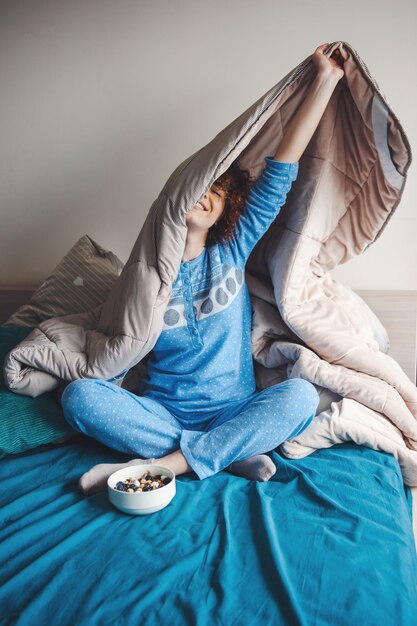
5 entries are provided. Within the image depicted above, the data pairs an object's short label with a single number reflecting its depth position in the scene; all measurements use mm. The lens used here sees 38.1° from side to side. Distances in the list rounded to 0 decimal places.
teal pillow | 1423
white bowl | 1139
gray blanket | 1466
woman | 1372
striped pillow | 1837
